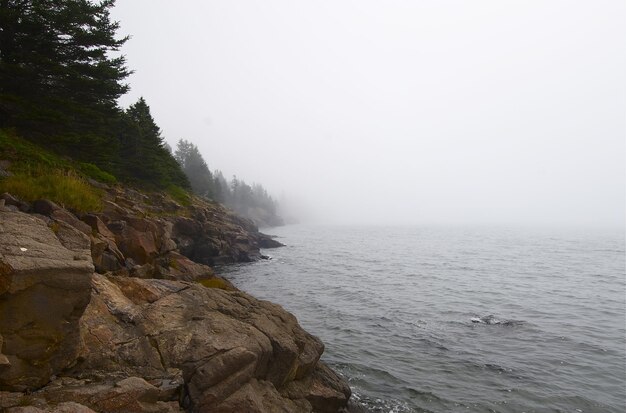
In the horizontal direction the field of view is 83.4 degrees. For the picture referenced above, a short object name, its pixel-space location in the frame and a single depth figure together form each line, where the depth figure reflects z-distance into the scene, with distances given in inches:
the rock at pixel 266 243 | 2908.5
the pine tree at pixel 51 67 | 831.1
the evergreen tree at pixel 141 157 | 1493.6
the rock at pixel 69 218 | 448.1
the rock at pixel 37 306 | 241.4
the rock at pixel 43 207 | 441.7
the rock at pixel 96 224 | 530.0
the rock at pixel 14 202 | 416.5
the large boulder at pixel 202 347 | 314.8
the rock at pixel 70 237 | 348.5
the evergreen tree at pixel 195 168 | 3603.8
